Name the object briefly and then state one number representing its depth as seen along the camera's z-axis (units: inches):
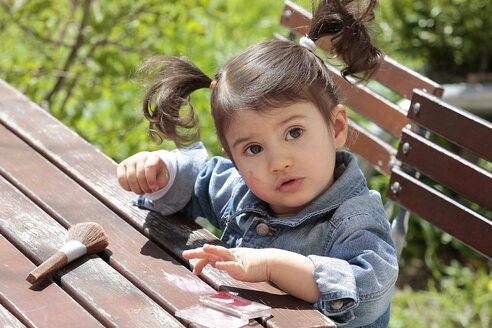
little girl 60.4
